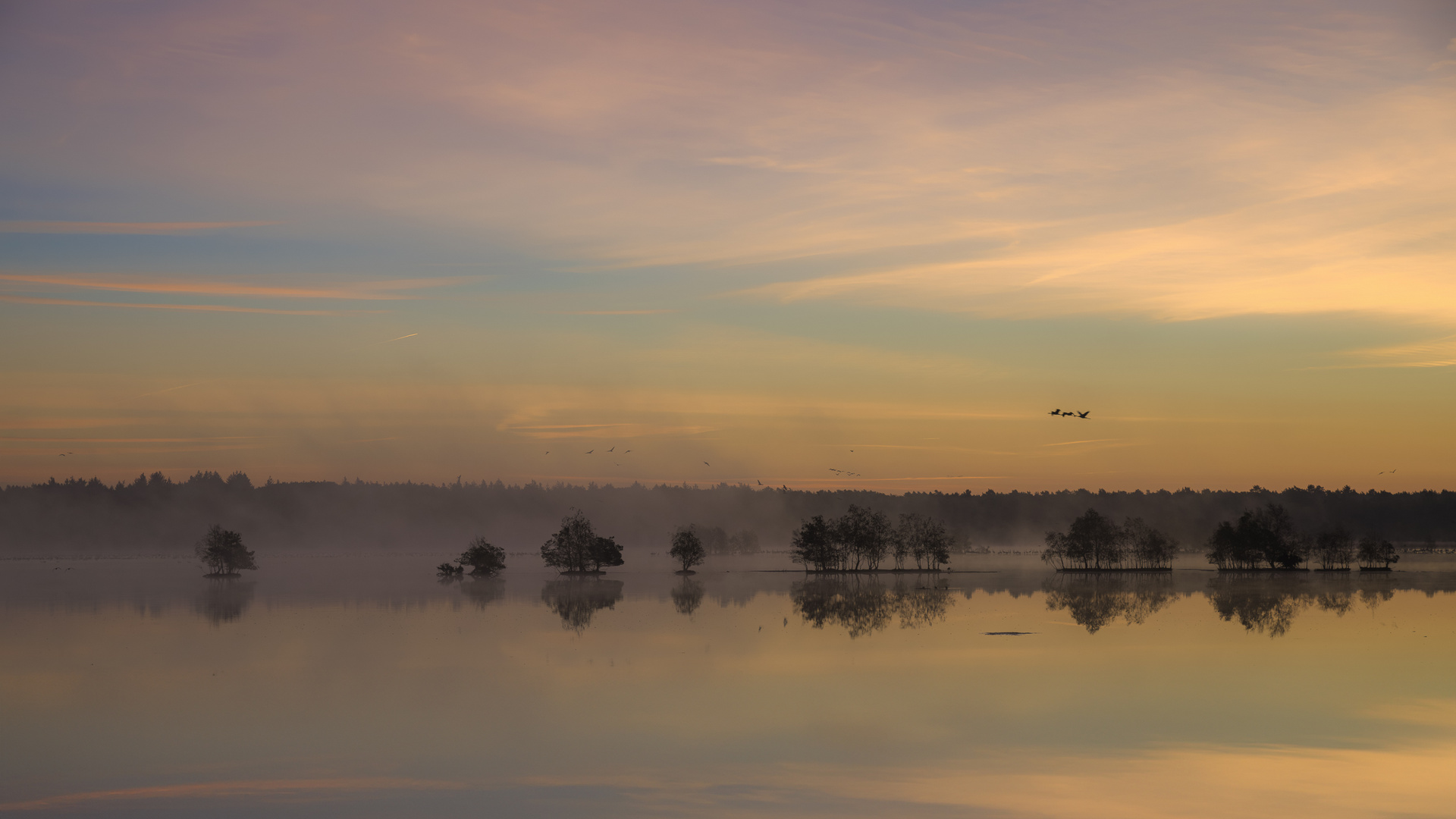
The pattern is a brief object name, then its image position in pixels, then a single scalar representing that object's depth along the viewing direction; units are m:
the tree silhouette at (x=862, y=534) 165.88
